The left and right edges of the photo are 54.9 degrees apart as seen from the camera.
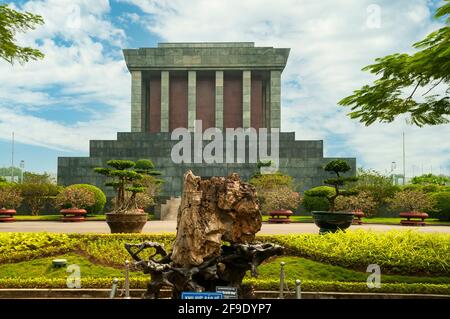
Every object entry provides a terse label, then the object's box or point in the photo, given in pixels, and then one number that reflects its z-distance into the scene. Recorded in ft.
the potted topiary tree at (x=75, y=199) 88.63
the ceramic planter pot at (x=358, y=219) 80.38
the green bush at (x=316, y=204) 94.43
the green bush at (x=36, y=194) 96.50
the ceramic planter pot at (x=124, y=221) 47.93
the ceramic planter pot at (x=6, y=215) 82.28
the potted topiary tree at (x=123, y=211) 47.98
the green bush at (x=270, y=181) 97.50
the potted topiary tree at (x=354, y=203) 88.40
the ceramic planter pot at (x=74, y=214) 83.17
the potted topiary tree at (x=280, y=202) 86.99
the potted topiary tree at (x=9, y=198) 91.04
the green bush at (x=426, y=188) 102.27
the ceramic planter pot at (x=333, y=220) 46.09
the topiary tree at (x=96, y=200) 94.19
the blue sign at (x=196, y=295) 19.03
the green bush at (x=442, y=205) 93.71
